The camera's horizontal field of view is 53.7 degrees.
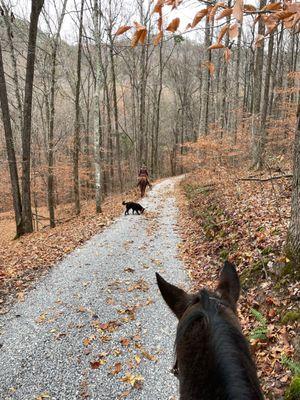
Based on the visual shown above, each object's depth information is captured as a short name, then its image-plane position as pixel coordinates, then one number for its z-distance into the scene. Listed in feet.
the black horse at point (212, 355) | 4.18
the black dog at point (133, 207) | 47.52
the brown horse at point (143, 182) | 63.62
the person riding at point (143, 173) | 62.44
